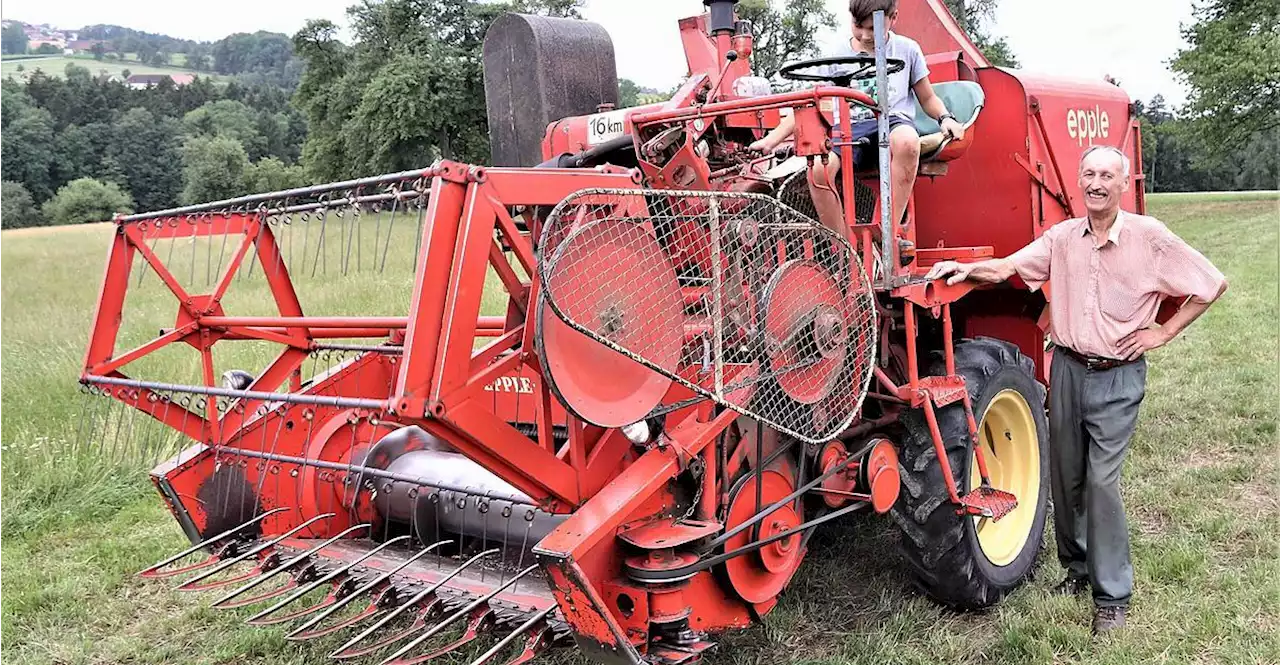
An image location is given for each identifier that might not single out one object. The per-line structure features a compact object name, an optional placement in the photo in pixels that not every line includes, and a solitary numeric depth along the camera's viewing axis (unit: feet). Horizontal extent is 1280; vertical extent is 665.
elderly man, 11.64
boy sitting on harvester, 11.53
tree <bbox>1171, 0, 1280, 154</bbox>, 77.46
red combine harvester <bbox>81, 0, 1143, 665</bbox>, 8.52
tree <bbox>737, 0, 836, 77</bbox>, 113.09
